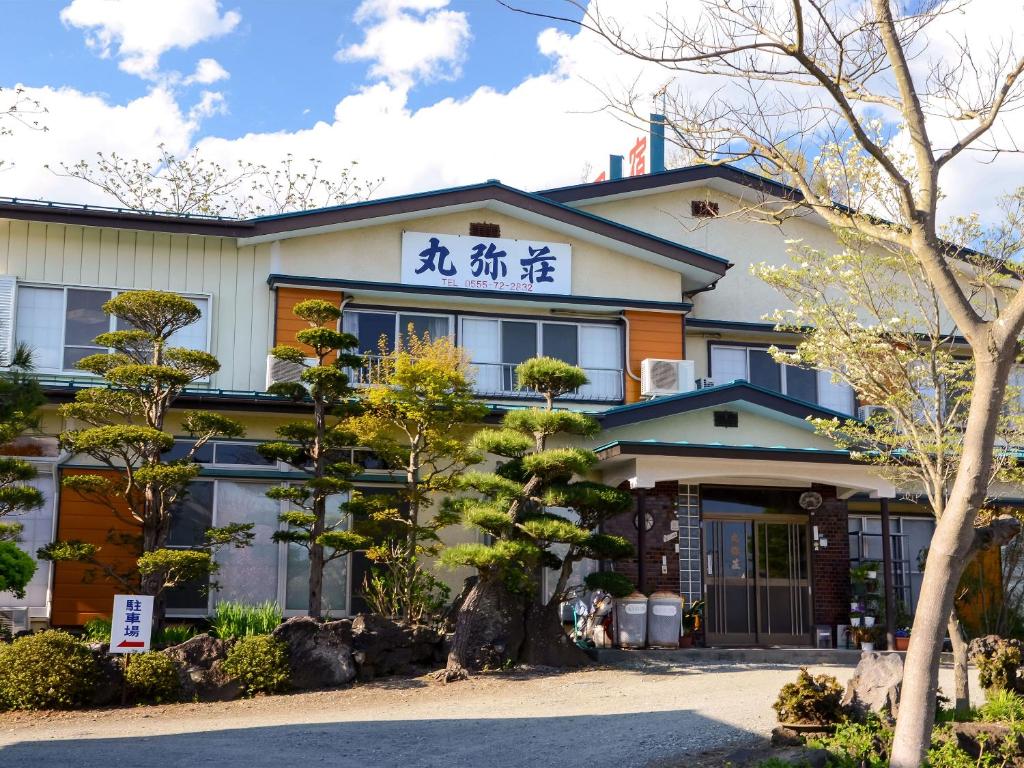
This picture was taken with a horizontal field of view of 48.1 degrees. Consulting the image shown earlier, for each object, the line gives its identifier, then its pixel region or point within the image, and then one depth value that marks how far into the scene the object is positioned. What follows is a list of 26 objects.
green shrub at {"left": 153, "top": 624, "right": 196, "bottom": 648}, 14.83
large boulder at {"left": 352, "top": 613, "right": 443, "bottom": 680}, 14.12
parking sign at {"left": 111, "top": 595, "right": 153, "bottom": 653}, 12.44
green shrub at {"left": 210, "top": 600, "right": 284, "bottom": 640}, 14.95
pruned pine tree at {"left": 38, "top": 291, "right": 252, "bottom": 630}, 14.28
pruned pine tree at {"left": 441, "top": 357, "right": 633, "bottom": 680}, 14.56
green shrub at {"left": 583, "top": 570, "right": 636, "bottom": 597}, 15.19
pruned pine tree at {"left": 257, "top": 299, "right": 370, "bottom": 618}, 15.52
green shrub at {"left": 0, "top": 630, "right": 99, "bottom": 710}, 12.16
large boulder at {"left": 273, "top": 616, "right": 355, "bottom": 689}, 13.55
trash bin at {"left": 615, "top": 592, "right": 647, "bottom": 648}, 16.31
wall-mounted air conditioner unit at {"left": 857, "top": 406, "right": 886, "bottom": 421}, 20.65
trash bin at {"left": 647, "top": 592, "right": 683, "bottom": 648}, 16.47
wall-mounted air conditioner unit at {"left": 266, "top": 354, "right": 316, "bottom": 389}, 18.30
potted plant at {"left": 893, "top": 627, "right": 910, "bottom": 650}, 17.75
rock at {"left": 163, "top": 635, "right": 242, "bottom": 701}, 12.93
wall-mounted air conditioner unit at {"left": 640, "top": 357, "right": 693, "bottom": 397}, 20.09
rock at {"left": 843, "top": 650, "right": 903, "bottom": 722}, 10.23
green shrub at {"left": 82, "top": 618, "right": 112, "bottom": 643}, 14.92
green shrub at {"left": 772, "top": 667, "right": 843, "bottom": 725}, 10.16
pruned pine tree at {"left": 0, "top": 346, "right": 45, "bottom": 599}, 12.48
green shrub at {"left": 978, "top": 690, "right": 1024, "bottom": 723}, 10.88
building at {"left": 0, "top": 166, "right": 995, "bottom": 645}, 17.55
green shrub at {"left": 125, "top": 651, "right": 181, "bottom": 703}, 12.65
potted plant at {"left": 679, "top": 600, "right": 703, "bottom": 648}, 16.88
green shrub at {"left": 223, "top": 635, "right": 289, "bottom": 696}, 13.19
